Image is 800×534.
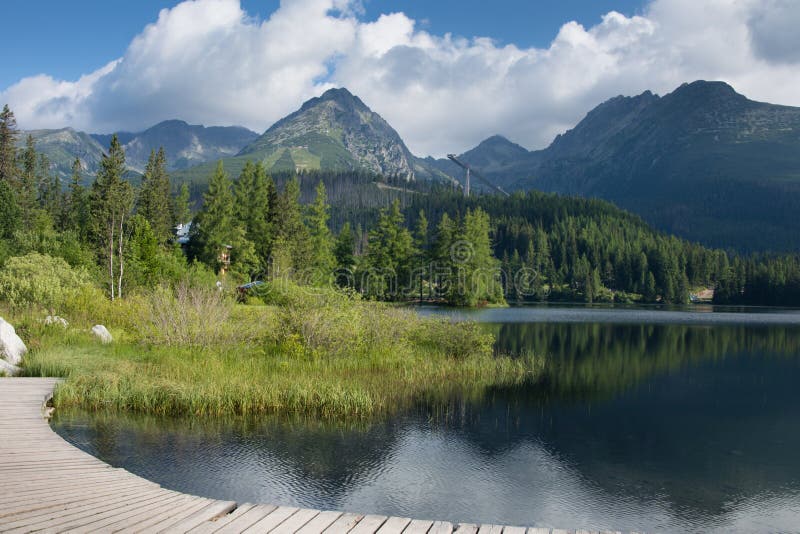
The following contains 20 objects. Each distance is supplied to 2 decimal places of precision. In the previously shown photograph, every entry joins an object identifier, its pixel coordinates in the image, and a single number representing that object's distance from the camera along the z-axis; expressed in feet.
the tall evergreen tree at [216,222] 218.59
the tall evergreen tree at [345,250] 281.37
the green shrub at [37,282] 96.63
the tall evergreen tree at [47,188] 299.13
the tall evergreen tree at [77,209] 225.56
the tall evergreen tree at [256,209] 235.81
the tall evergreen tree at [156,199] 218.79
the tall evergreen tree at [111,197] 160.76
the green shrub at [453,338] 92.07
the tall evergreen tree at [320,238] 252.62
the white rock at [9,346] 69.51
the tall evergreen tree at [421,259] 293.64
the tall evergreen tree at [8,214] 161.58
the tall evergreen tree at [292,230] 229.04
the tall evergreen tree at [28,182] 224.33
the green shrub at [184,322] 78.89
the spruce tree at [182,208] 289.12
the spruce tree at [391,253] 279.08
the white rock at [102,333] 84.69
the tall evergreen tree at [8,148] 226.99
